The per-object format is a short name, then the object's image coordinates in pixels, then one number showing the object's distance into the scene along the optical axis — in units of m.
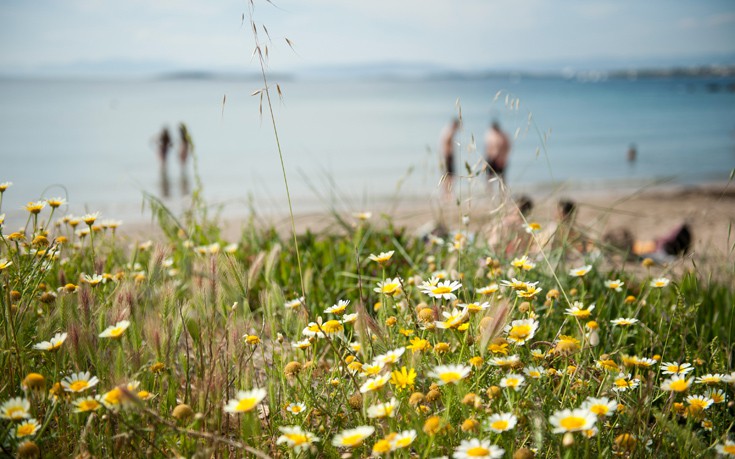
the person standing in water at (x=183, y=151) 13.56
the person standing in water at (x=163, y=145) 12.50
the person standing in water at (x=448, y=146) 9.75
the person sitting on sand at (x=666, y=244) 5.38
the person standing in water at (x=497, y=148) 9.15
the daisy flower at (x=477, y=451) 0.71
